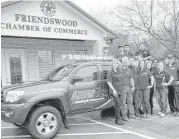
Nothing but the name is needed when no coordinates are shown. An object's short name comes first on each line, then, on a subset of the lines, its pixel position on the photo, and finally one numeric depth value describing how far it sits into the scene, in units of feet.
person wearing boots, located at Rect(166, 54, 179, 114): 24.30
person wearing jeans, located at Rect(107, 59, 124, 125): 20.95
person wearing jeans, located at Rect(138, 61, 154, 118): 23.54
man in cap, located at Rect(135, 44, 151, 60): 27.88
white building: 31.01
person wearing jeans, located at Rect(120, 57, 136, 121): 21.58
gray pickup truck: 16.76
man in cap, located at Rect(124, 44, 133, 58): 26.30
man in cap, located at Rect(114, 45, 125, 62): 25.78
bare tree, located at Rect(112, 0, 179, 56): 46.71
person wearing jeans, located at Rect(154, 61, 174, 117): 23.90
